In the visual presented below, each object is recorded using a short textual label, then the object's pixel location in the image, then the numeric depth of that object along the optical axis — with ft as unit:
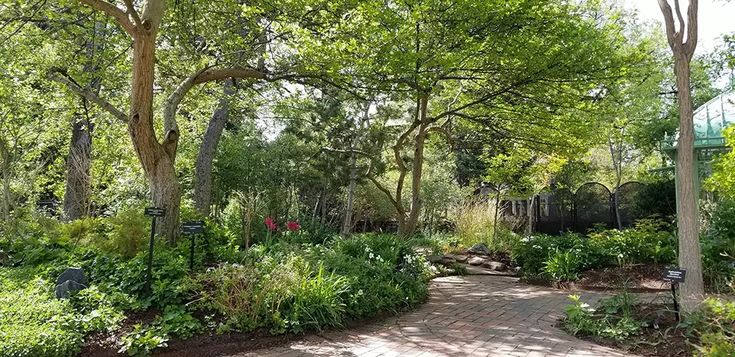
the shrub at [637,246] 28.25
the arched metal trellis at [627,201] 41.27
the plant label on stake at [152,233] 16.16
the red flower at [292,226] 24.54
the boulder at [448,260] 34.32
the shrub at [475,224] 43.86
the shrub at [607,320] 15.83
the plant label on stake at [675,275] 14.89
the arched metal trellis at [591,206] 43.14
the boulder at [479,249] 38.73
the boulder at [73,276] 15.94
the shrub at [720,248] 23.17
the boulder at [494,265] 35.04
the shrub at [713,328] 10.52
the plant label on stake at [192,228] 17.58
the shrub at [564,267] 28.66
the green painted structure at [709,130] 33.88
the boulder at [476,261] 36.35
